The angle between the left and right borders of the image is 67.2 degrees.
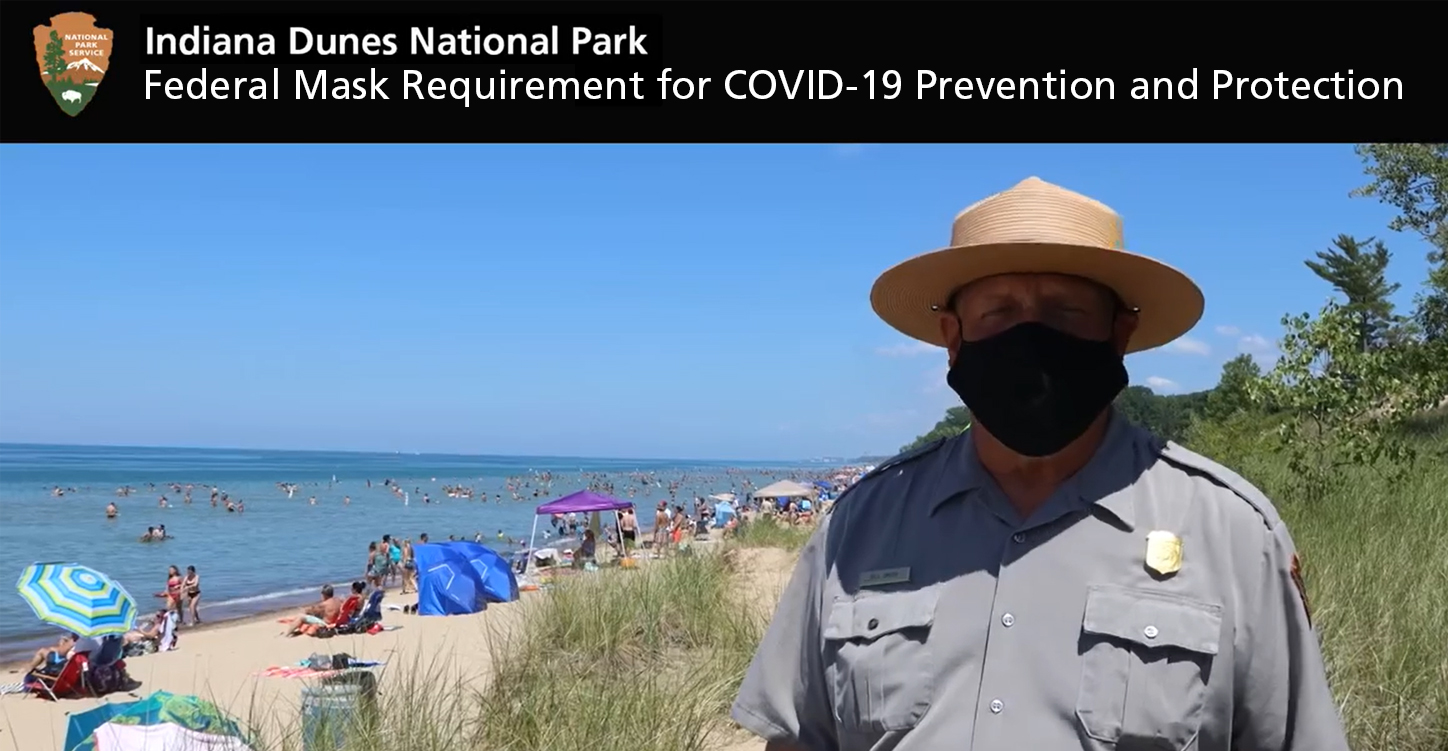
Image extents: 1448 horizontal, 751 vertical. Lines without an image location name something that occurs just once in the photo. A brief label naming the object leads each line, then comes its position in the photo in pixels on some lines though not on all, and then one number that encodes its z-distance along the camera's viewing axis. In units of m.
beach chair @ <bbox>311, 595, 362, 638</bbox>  16.55
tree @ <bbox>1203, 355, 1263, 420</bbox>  25.77
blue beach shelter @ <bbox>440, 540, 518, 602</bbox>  16.22
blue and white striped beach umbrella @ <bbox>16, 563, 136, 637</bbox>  11.48
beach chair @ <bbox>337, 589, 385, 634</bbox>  16.30
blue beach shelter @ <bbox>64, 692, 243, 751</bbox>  6.06
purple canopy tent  21.11
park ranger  1.83
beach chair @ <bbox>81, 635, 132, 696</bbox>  11.71
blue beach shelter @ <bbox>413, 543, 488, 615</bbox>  16.66
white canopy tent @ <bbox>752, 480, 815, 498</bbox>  38.41
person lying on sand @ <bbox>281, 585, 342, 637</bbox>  16.55
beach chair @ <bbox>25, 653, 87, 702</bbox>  11.44
